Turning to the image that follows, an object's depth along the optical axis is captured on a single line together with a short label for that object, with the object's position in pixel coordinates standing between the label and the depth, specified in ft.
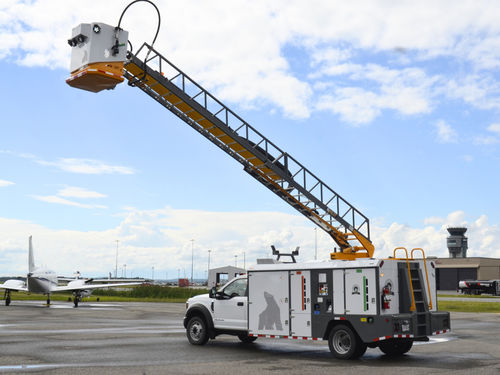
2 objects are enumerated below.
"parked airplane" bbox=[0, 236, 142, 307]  128.98
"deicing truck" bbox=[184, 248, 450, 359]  43.14
